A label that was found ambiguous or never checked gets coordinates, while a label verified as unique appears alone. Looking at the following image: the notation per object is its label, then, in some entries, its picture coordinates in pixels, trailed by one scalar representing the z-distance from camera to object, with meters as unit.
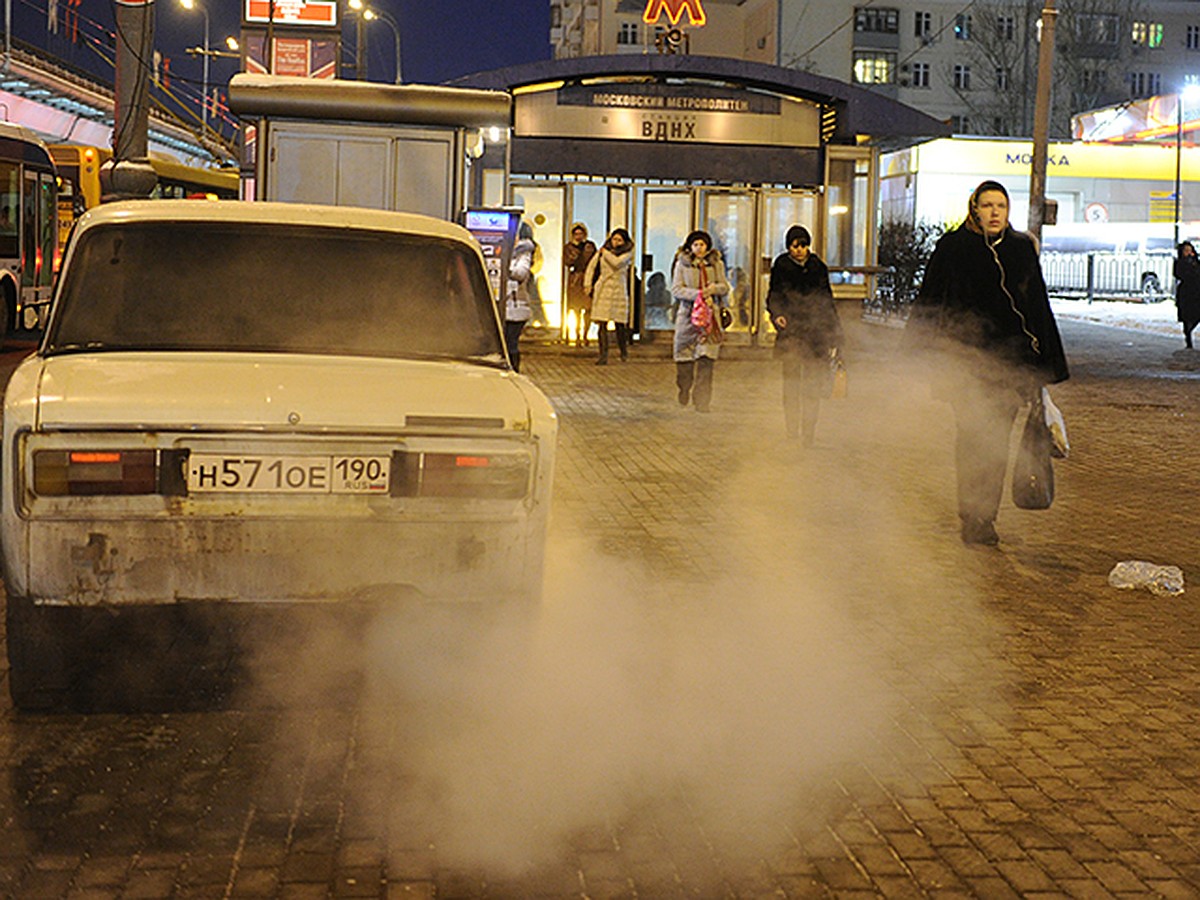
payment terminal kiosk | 17.31
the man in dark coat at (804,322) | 12.98
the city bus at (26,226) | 23.22
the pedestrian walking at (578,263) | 23.16
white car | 4.91
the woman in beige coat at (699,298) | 15.23
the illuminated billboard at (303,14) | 26.97
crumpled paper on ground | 7.92
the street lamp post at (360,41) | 40.76
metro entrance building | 24.53
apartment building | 78.00
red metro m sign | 26.86
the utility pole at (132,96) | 18.31
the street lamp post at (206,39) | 35.05
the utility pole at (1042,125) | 24.95
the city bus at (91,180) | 30.12
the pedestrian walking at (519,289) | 17.88
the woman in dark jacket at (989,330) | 8.50
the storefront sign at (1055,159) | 56.38
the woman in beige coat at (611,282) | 21.08
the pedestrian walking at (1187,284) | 26.44
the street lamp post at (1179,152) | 55.66
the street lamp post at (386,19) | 40.57
